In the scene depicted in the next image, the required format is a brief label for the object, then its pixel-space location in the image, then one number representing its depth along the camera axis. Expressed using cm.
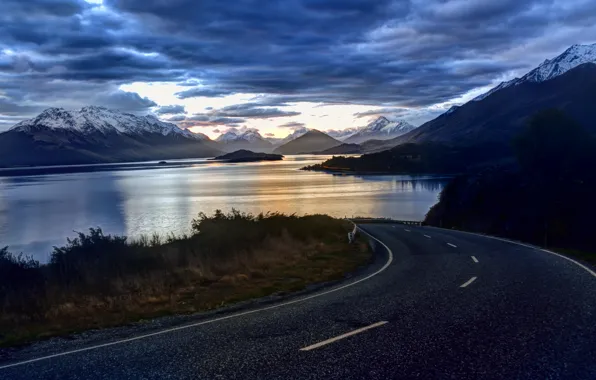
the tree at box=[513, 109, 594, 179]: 7379
